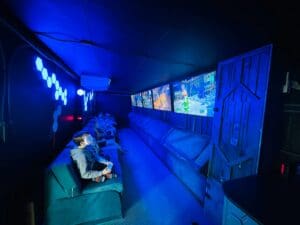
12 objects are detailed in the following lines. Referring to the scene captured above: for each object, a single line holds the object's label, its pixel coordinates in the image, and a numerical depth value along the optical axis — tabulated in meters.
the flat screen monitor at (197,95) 3.02
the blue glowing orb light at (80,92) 5.48
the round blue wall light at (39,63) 2.29
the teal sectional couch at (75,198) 2.15
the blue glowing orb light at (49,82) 2.72
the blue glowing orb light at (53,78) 2.98
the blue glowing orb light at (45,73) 2.52
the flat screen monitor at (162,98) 4.80
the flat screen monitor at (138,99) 8.54
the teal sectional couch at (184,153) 2.81
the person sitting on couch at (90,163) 2.45
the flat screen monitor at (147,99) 6.81
